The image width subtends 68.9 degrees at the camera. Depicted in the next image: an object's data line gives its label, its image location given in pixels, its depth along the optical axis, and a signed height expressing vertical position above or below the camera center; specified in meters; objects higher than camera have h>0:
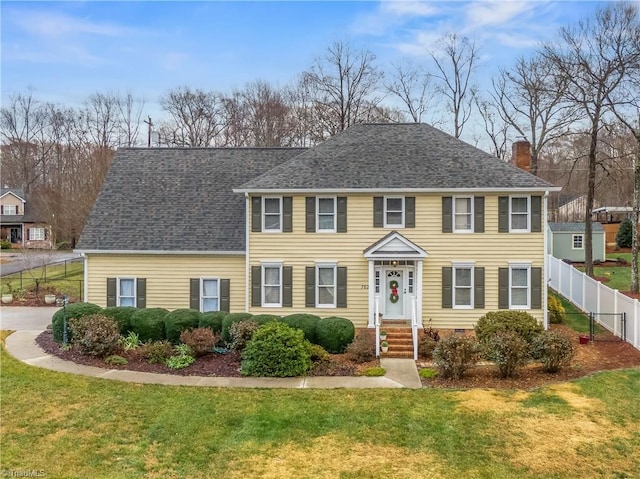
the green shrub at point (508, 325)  13.14 -2.44
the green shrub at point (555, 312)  18.22 -2.84
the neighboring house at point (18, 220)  52.84 +2.24
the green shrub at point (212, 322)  14.59 -2.58
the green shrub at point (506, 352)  11.74 -2.86
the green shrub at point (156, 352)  13.26 -3.24
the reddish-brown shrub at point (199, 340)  13.59 -2.95
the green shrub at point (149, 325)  14.65 -2.71
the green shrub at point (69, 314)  14.92 -2.38
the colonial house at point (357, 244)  16.53 -0.15
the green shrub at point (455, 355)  11.76 -2.93
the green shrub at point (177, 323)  14.44 -2.60
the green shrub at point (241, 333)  13.48 -2.70
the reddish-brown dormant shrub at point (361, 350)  13.51 -3.21
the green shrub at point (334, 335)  14.02 -2.87
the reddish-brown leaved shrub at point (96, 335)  13.47 -2.82
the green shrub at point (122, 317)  14.93 -2.48
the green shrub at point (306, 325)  14.17 -2.60
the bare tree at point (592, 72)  22.09 +8.34
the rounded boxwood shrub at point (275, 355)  12.28 -3.09
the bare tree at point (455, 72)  35.66 +12.92
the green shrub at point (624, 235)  39.03 +0.41
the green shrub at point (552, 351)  12.05 -2.89
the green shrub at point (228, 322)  14.27 -2.54
